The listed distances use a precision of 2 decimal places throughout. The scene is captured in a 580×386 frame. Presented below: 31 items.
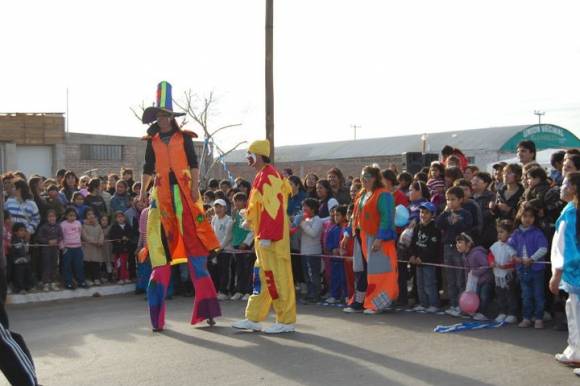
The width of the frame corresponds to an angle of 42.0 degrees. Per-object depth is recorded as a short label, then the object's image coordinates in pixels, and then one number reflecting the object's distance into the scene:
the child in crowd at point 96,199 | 12.94
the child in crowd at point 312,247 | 10.89
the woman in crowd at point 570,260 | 6.30
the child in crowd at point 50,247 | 11.70
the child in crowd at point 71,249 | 11.93
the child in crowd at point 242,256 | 11.39
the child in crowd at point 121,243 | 12.64
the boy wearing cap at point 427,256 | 9.56
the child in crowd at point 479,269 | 8.90
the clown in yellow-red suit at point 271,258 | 8.34
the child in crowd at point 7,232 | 11.08
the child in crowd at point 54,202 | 12.24
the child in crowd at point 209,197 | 12.87
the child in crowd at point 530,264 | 8.28
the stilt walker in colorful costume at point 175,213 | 8.69
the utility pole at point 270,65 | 15.21
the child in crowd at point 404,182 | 10.77
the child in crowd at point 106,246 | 12.62
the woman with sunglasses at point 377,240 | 9.27
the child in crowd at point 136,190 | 13.61
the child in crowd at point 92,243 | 12.28
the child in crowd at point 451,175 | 10.19
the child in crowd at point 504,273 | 8.59
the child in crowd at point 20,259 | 11.26
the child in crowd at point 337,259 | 10.66
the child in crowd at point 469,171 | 10.64
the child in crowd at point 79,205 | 12.51
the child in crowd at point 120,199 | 13.09
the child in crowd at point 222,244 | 11.61
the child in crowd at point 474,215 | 9.27
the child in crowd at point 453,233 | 9.16
